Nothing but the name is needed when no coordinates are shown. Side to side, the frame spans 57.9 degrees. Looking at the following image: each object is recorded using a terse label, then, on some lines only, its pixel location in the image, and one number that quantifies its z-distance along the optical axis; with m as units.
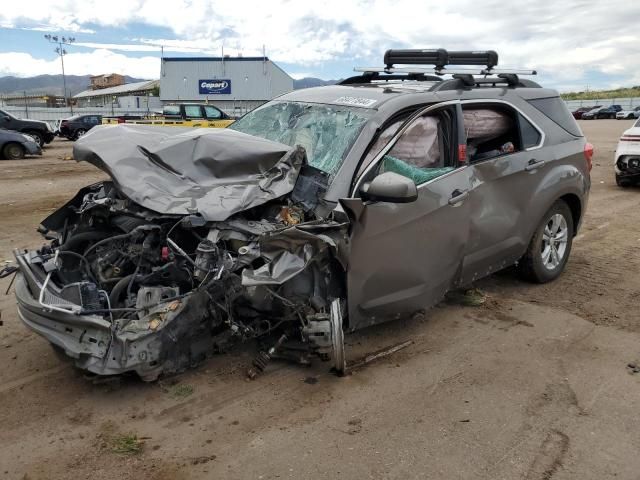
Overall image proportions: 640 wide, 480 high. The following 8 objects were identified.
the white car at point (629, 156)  11.46
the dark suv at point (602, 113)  58.06
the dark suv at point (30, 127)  21.11
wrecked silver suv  3.44
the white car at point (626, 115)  54.56
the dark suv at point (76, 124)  26.95
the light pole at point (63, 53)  64.97
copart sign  46.41
